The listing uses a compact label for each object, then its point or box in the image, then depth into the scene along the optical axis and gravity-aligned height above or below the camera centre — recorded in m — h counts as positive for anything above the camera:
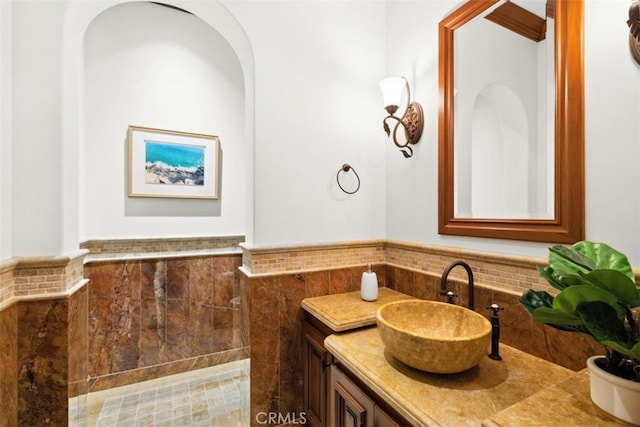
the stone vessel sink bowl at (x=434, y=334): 0.85 -0.44
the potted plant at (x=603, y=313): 0.60 -0.23
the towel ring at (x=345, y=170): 1.75 +0.27
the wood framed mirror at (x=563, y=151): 1.00 +0.24
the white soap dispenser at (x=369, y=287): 1.57 -0.43
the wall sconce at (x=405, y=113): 1.56 +0.58
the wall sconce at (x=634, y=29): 0.85 +0.57
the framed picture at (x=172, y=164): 2.35 +0.44
